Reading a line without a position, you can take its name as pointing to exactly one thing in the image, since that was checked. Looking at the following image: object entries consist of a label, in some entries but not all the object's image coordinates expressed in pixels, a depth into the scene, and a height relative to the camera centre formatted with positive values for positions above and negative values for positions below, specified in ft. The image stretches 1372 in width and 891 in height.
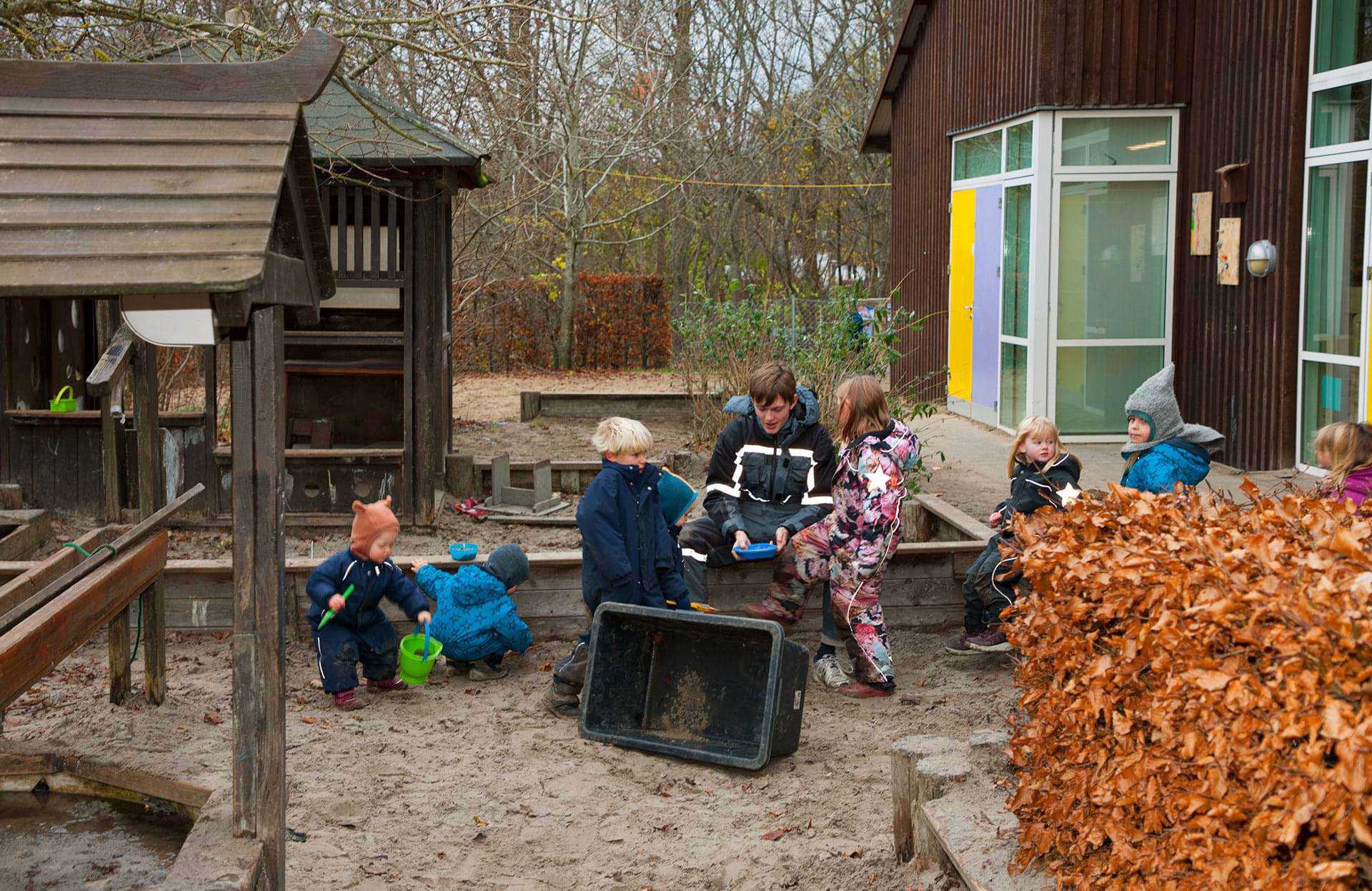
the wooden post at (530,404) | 49.16 -2.56
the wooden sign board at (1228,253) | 35.65 +2.00
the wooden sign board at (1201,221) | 37.24 +2.95
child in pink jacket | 17.89 -1.64
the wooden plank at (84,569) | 14.23 -2.75
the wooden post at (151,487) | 19.06 -2.46
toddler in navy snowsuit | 19.60 -3.81
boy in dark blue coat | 19.16 -2.89
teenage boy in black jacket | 21.50 -2.29
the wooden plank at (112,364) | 26.66 -0.60
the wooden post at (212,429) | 30.76 -2.21
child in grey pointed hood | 21.08 -1.71
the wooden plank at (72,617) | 12.87 -3.00
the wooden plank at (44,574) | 16.52 -3.00
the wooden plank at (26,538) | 25.41 -3.87
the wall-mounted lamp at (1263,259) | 33.65 +1.74
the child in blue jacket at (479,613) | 20.76 -4.21
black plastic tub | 17.99 -4.81
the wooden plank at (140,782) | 16.06 -5.29
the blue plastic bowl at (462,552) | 21.49 -3.39
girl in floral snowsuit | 20.22 -2.75
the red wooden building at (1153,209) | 32.42 +3.36
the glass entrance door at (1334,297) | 31.12 +0.77
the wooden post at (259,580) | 12.98 -2.32
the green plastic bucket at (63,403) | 32.62 -1.65
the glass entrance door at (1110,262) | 40.22 +1.99
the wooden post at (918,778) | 13.66 -4.46
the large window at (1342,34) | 30.76 +6.70
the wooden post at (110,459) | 27.45 -2.56
